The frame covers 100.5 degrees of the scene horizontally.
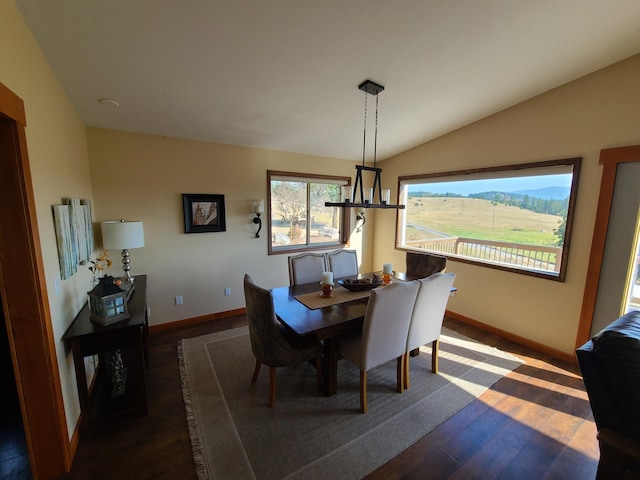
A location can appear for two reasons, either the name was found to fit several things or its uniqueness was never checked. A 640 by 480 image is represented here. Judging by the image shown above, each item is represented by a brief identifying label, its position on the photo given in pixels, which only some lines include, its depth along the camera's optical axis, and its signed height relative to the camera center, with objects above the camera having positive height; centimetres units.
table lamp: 247 -28
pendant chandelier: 225 +12
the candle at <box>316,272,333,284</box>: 236 -63
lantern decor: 185 -69
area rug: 163 -155
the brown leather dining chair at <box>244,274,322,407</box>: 188 -102
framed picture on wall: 323 -9
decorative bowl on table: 256 -75
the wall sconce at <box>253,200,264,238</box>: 356 -4
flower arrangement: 228 -54
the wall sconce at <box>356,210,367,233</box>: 475 -23
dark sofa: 115 -84
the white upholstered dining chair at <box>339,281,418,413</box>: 187 -92
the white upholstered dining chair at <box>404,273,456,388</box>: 213 -87
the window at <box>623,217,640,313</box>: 236 -64
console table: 178 -103
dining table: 189 -82
